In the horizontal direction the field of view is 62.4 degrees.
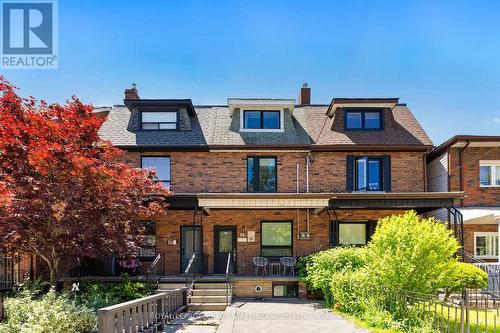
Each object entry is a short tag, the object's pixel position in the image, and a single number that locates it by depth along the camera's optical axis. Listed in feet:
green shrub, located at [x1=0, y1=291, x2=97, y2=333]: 30.50
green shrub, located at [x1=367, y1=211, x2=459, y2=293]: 32.45
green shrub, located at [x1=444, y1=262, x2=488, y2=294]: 41.31
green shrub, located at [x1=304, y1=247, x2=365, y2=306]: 45.38
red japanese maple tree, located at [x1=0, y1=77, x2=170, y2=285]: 36.70
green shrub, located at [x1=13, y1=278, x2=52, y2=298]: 41.36
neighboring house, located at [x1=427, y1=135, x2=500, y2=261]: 60.08
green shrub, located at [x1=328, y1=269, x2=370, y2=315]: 37.45
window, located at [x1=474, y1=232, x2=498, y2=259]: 60.44
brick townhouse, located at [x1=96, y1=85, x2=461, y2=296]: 60.18
